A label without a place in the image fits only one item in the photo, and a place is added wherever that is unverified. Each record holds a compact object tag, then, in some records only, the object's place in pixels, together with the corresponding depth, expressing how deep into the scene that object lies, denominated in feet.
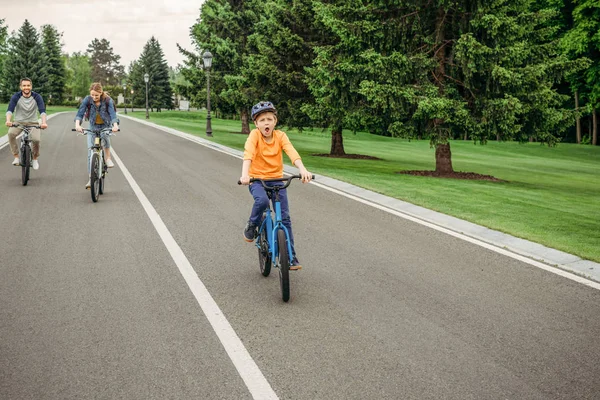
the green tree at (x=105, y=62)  600.39
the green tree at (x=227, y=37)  135.03
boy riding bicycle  20.89
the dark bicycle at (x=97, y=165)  36.85
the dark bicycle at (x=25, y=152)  43.01
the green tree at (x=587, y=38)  147.43
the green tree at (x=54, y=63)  329.11
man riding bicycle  42.42
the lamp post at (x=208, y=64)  105.22
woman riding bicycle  39.01
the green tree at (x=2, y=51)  268.82
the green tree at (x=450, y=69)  57.26
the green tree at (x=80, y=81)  407.23
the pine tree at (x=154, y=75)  318.45
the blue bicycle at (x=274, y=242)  19.13
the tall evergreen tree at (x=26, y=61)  273.33
